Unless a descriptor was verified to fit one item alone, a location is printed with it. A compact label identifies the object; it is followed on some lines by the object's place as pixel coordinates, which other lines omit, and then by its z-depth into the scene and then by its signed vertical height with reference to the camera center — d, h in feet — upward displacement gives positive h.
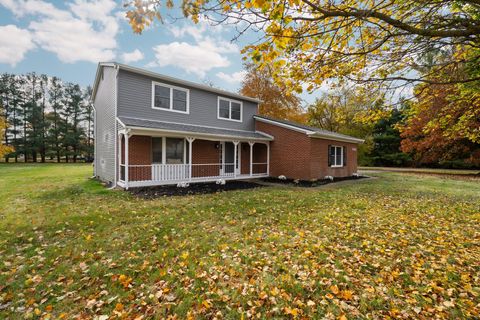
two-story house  34.96 +4.02
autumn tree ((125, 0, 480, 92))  10.18 +6.66
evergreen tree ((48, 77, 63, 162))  123.85 +25.18
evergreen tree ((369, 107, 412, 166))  109.50 +6.56
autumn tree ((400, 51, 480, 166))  17.34 +5.64
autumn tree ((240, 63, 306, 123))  86.26 +25.03
